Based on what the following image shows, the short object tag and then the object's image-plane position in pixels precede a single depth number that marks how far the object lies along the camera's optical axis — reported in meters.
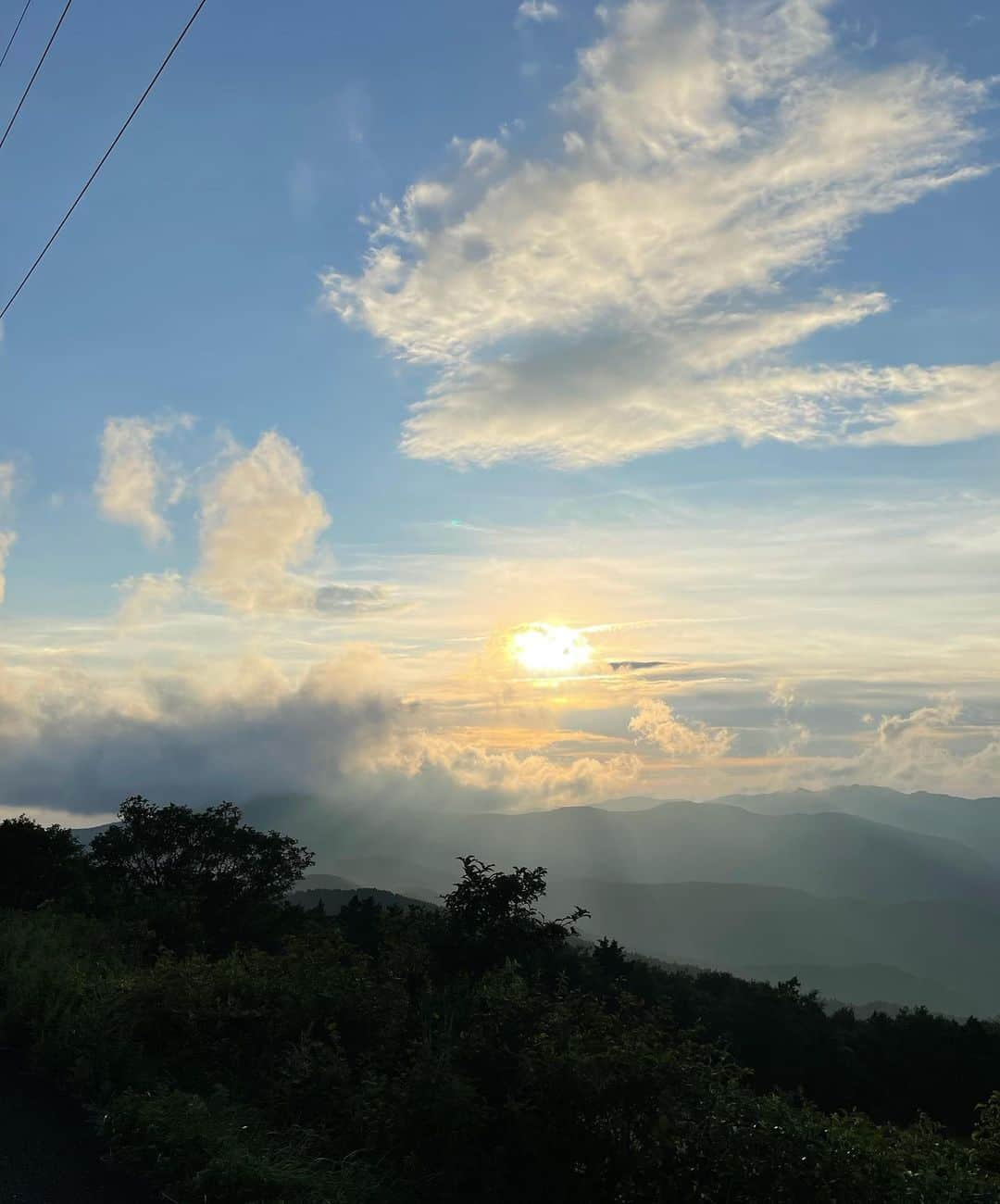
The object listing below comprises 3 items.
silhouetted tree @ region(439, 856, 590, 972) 14.16
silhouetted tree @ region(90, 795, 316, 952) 38.84
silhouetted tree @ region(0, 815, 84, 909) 30.66
